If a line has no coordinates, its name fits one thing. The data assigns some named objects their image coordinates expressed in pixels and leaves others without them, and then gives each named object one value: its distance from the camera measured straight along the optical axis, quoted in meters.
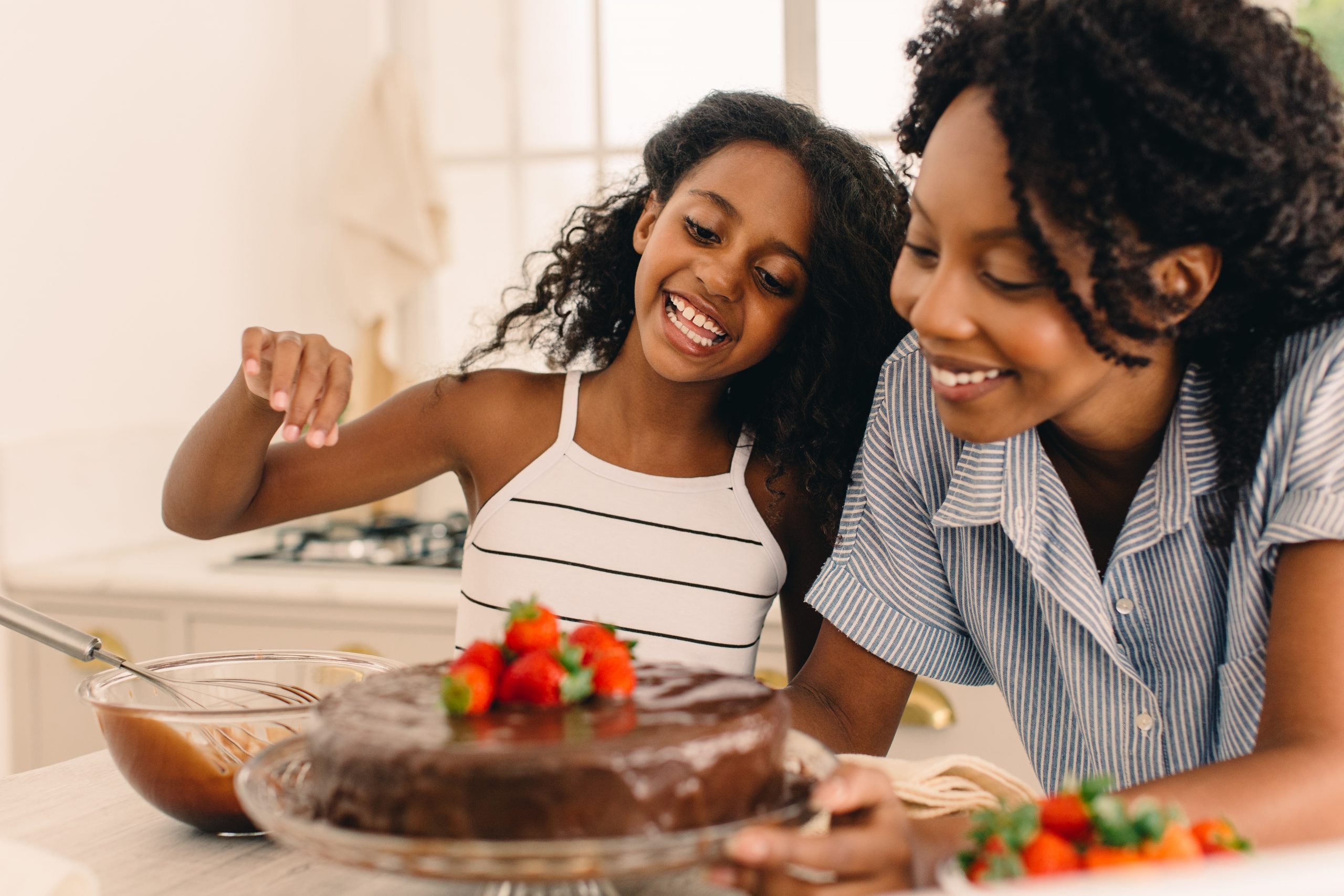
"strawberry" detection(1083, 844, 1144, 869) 0.56
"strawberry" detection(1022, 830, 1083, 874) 0.56
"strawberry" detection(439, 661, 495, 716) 0.74
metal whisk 0.86
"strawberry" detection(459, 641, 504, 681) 0.77
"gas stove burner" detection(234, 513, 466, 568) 2.36
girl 1.38
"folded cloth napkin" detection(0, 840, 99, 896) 0.69
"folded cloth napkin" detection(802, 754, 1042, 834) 0.83
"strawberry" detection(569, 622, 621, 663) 0.79
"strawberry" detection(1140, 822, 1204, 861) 0.55
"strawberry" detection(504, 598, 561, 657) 0.78
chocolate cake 0.66
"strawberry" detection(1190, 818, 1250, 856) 0.60
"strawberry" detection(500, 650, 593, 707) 0.75
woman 0.84
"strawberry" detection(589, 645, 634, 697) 0.77
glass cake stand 0.61
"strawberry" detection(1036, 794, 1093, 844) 0.60
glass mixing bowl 0.85
